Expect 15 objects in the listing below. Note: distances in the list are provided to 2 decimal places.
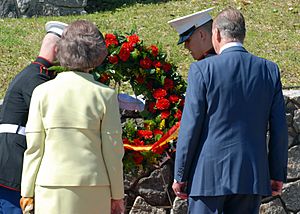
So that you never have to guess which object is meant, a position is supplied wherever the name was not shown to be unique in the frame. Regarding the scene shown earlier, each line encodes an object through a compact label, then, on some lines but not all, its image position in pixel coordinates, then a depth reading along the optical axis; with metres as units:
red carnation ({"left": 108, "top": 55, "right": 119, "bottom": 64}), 6.97
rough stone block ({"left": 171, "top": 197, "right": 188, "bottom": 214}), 7.28
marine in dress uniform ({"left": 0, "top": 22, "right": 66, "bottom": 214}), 5.76
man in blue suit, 5.33
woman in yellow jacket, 4.98
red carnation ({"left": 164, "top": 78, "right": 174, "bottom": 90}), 7.13
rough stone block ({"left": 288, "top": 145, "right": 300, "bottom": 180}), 7.73
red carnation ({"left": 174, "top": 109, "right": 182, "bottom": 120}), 7.09
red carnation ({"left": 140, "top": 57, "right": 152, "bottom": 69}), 7.07
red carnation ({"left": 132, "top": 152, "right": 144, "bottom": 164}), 7.05
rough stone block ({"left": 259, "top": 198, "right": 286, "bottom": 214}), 7.62
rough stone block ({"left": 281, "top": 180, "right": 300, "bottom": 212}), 7.75
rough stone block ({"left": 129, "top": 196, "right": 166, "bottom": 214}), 7.31
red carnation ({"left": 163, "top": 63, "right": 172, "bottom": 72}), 7.18
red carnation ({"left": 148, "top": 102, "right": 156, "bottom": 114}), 7.20
